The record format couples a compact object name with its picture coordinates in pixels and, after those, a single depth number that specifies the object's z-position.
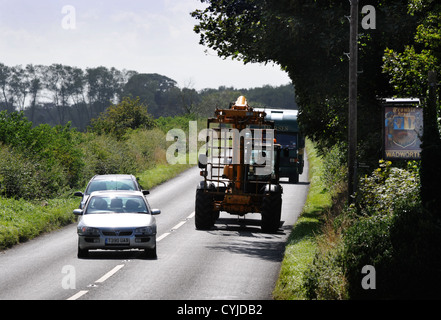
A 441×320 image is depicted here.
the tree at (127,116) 61.05
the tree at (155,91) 156.12
